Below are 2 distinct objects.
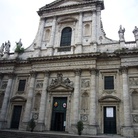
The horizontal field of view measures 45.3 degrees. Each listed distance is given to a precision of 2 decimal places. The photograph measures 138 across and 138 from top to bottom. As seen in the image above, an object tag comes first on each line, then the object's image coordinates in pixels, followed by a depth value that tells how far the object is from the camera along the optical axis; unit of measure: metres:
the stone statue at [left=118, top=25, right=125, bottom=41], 18.69
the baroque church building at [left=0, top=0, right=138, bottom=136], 16.16
